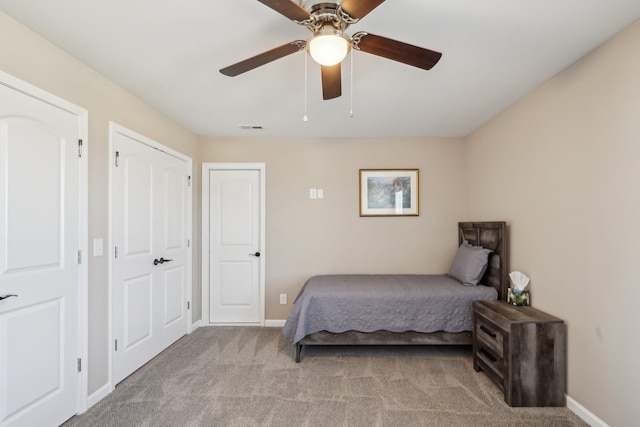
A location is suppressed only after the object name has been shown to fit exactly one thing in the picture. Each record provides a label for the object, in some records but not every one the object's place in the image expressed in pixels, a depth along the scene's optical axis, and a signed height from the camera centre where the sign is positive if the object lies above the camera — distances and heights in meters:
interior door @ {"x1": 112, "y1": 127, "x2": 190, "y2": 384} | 2.40 -0.35
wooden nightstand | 2.07 -1.04
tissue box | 2.46 -0.70
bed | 2.76 -0.94
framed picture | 3.78 +0.30
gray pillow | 2.93 -0.51
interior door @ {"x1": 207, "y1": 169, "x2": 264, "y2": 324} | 3.76 -0.39
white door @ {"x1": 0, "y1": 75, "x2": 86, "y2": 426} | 1.59 -0.26
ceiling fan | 1.24 +0.84
